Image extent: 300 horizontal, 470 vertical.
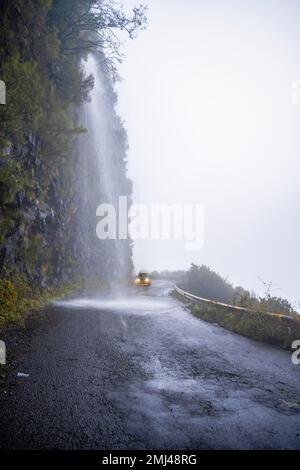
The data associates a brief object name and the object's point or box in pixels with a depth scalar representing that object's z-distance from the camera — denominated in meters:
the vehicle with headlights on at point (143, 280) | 32.12
